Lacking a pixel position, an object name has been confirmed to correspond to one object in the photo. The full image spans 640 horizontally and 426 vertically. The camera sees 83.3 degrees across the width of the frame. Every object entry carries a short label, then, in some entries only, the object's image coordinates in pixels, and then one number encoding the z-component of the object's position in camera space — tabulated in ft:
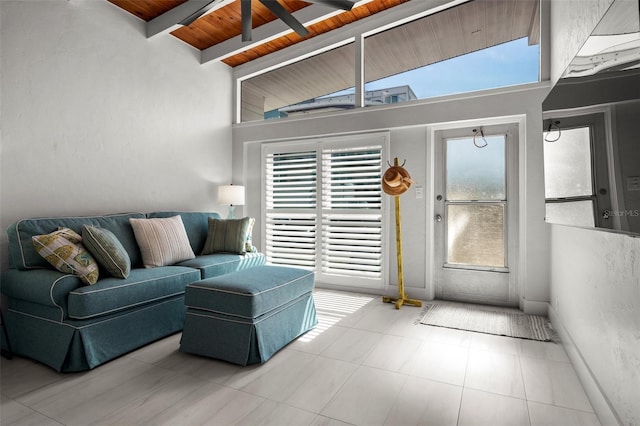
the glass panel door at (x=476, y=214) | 12.57
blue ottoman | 8.00
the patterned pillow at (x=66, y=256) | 8.16
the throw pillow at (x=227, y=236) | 13.20
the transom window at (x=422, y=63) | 12.05
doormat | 10.02
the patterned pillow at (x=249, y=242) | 13.74
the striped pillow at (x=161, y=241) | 10.79
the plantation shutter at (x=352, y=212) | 14.17
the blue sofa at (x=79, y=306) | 7.65
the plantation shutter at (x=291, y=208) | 15.52
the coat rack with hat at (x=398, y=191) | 12.16
